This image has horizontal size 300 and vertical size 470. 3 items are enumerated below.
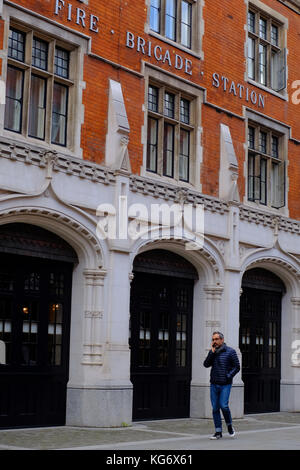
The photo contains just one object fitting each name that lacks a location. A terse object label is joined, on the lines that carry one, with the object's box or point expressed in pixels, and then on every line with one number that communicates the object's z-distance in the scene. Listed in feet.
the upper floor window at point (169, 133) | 58.23
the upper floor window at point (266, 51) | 69.51
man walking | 43.93
